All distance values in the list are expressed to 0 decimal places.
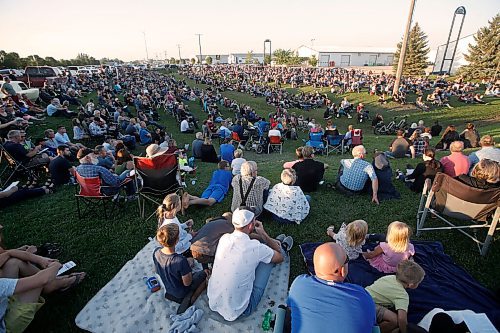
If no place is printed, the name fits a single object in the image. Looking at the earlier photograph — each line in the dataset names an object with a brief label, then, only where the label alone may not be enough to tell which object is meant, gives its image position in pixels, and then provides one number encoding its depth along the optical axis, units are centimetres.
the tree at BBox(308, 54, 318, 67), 6562
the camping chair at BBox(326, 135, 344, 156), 1138
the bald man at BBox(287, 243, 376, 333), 189
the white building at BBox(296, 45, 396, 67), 7938
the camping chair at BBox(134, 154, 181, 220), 525
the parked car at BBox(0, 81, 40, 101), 1585
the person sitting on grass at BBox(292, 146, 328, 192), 591
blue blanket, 309
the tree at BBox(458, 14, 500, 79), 2994
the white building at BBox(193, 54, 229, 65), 13420
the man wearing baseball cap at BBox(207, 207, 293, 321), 275
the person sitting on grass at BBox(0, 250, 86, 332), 273
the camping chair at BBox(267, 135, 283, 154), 1219
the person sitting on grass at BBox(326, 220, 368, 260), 339
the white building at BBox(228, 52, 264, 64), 11062
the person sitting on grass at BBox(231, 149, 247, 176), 649
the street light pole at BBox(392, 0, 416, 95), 1976
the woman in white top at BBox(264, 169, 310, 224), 478
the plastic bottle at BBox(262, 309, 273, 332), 288
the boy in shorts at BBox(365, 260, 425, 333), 254
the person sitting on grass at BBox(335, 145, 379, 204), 547
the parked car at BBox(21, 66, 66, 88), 2338
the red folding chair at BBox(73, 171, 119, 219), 509
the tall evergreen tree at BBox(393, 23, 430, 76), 3728
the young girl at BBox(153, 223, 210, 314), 283
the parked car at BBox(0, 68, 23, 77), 2477
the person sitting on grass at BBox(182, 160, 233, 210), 555
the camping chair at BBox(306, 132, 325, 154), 1162
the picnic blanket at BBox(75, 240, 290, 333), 303
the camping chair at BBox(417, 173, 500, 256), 364
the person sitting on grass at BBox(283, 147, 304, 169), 596
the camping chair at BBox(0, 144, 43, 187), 681
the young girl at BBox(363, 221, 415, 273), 325
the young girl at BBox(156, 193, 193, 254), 381
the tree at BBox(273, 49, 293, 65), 6893
